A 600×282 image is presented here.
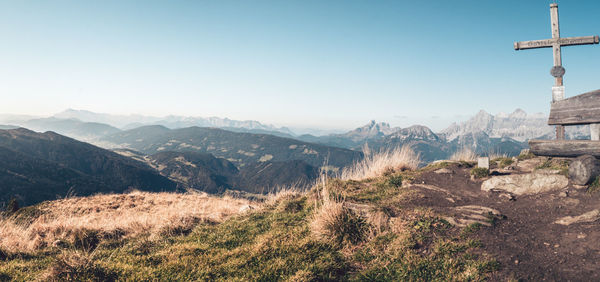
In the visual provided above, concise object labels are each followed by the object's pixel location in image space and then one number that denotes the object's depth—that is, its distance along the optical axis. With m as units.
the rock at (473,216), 6.44
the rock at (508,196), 7.95
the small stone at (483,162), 10.43
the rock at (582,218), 5.68
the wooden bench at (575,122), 8.44
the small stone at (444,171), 11.61
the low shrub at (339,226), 6.67
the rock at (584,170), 7.11
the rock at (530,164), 10.44
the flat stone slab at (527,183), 7.82
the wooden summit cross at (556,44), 10.90
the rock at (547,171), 8.44
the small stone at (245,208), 11.47
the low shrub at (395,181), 10.90
